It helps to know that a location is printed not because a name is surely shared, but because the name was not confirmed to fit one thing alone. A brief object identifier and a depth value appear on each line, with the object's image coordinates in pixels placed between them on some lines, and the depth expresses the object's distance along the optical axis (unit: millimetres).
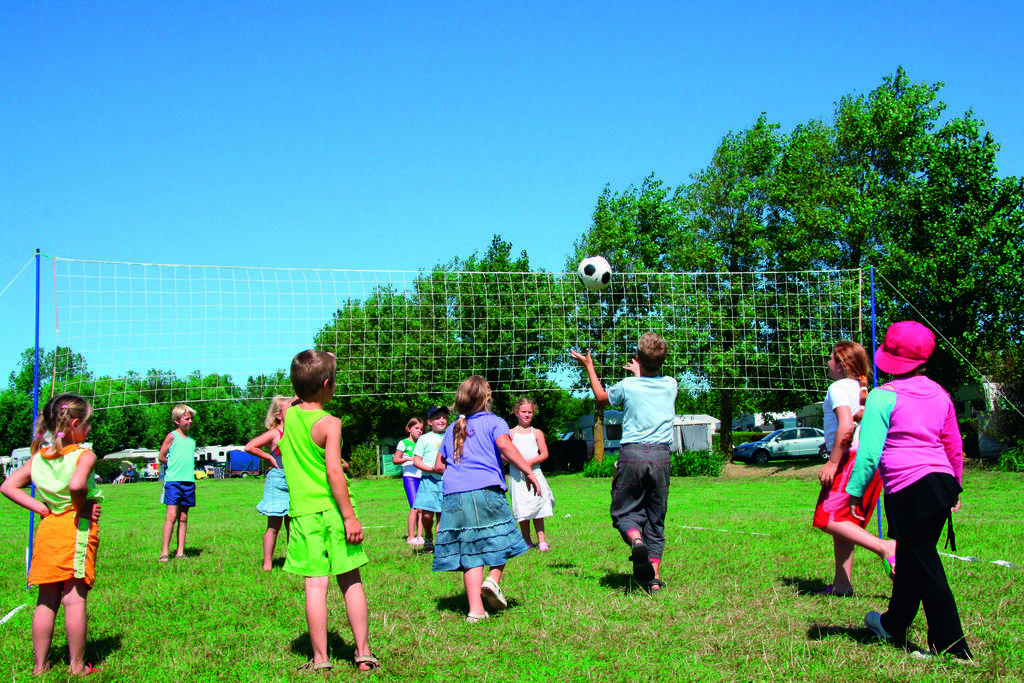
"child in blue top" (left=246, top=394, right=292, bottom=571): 6719
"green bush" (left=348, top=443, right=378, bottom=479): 34406
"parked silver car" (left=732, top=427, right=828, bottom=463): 31266
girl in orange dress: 3696
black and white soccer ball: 9432
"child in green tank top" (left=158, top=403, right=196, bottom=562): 7609
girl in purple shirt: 4699
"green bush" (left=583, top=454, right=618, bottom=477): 26859
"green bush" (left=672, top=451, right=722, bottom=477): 25453
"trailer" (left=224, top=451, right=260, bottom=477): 52469
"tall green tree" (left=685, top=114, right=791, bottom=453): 29328
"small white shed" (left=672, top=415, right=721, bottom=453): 32281
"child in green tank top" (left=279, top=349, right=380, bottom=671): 3713
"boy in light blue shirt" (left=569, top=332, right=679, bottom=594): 5410
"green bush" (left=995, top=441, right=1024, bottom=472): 19125
